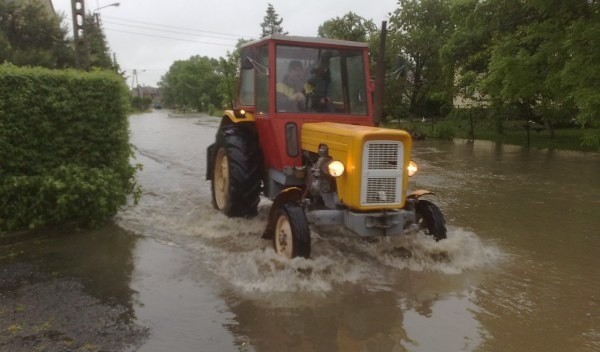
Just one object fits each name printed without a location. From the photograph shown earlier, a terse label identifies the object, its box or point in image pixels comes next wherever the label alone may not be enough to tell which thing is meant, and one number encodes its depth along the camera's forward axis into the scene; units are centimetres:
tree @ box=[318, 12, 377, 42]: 3206
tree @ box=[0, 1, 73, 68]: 2508
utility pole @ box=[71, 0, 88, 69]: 1998
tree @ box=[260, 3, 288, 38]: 7239
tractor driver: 629
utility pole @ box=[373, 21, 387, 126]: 905
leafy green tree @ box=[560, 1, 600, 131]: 1063
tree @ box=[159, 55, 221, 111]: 9201
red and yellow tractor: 533
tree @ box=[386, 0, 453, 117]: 2898
